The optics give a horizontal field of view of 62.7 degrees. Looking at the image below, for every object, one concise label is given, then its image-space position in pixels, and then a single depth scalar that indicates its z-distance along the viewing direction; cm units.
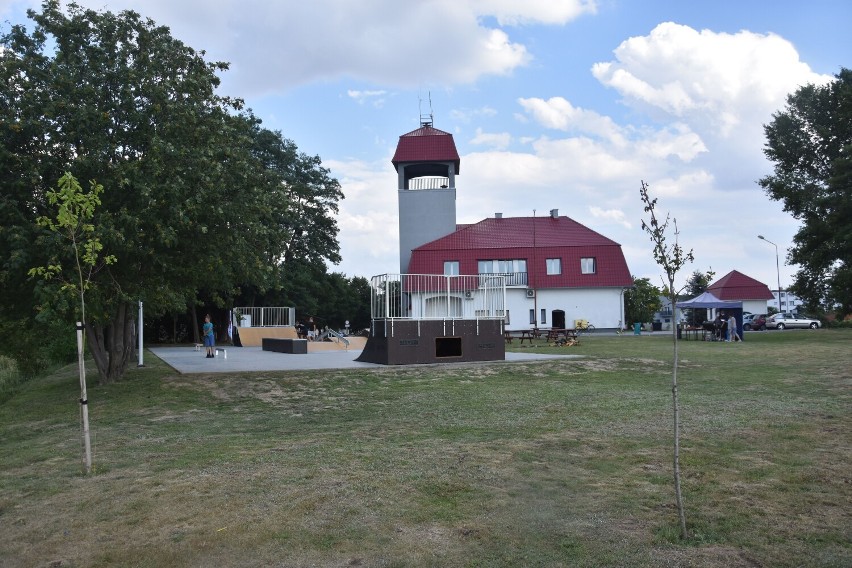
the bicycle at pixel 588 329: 5221
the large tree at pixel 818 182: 3400
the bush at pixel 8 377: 2502
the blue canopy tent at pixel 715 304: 3494
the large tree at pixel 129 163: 1342
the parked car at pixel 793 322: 5812
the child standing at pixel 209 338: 2620
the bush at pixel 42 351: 3151
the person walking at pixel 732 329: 3353
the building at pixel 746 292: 7150
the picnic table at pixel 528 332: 3264
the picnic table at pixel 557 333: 3219
